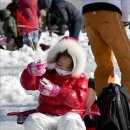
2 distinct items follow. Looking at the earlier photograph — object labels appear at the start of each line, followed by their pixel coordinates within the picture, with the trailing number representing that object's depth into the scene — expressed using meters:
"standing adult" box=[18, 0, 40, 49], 16.13
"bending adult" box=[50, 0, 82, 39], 17.04
